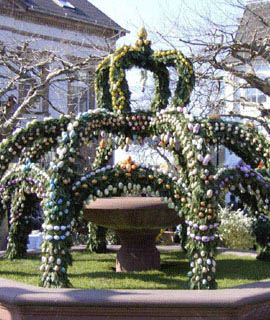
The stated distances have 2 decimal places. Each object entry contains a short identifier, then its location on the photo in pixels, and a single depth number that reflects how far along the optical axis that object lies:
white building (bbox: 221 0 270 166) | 13.02
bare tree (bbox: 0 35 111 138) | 12.16
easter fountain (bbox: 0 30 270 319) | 5.29
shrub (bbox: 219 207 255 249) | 11.52
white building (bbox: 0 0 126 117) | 19.55
